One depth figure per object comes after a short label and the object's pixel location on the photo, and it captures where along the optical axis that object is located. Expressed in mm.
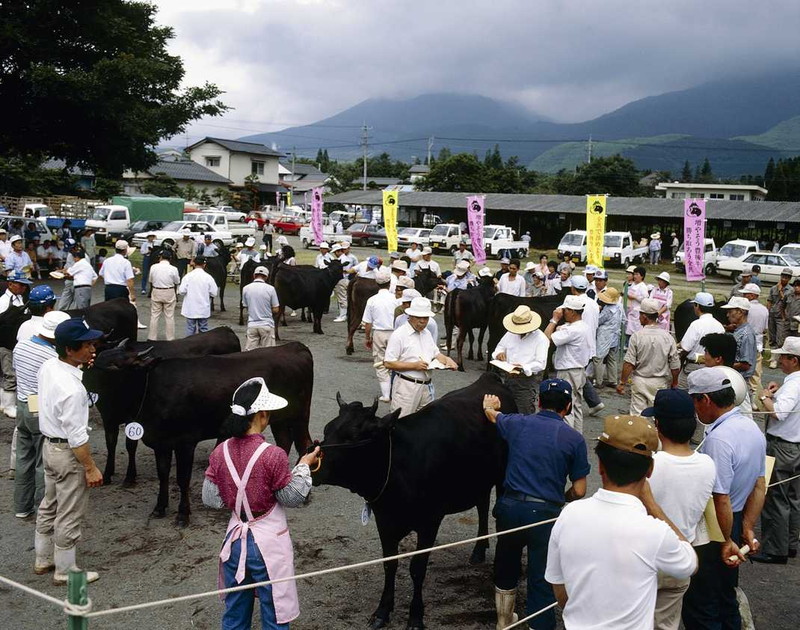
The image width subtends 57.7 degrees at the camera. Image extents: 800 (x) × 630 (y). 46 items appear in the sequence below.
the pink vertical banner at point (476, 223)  21109
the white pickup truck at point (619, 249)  35312
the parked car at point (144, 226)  35406
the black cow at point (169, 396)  6691
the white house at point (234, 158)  69688
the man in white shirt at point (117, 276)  13586
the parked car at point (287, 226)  46503
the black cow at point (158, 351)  6911
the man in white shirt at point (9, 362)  9336
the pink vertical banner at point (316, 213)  28519
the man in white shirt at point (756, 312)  12029
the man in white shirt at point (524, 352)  7590
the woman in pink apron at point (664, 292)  12797
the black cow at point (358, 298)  14859
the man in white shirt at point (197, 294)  12164
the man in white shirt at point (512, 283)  14804
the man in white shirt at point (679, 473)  3818
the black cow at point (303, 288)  16266
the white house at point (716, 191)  77562
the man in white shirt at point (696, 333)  9070
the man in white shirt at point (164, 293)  13477
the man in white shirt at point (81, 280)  13977
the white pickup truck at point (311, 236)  40188
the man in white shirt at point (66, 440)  5082
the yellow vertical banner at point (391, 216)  23250
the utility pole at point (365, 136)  78288
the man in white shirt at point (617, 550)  2867
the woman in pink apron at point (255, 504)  3924
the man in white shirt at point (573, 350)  8117
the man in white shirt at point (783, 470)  5934
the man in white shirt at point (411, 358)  7422
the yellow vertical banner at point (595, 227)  16297
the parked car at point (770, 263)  29281
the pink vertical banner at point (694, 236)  16062
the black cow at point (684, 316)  13008
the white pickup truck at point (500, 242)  38188
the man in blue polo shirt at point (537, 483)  4492
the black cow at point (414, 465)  4863
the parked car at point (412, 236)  38031
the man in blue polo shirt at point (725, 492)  4133
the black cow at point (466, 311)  13578
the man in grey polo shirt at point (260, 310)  11570
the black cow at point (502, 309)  12852
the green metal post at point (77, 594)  2939
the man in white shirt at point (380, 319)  11383
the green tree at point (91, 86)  21266
